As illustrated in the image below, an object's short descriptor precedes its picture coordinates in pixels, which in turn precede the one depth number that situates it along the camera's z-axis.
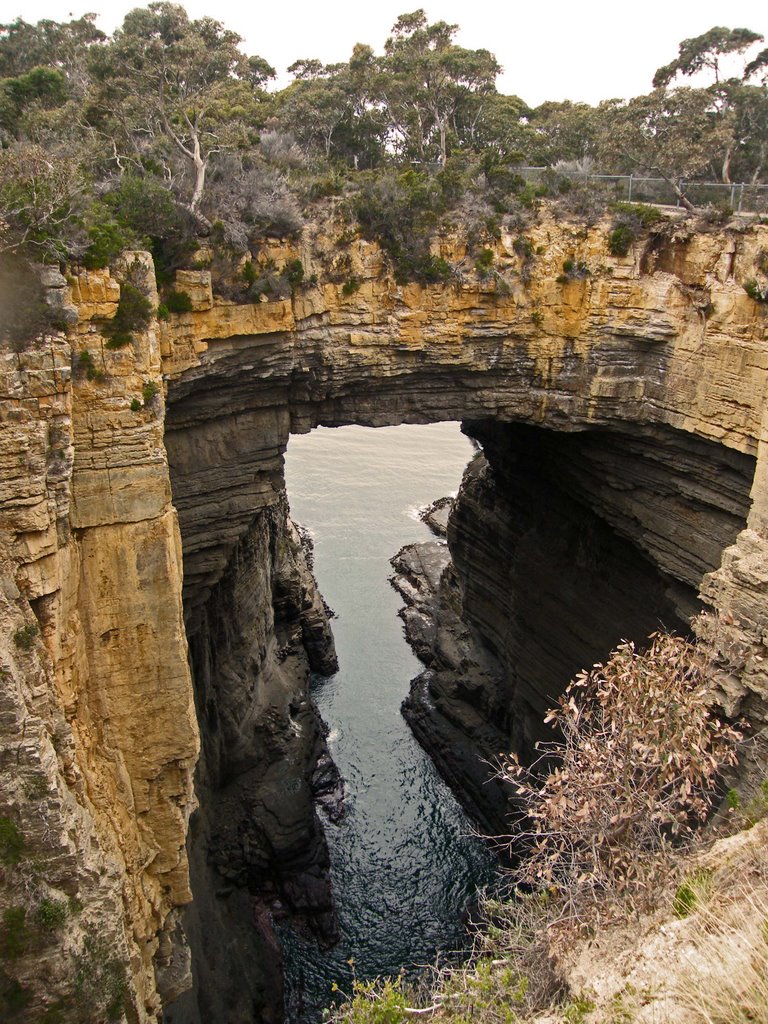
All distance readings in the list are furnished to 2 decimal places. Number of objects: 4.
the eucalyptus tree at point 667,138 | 18.72
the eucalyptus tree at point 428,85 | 24.28
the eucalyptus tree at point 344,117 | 24.33
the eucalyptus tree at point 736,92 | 22.25
